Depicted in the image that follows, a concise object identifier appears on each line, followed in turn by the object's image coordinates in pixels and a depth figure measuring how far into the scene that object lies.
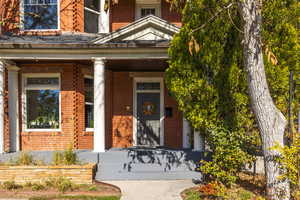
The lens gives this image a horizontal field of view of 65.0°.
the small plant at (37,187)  5.63
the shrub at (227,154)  4.82
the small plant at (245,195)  4.70
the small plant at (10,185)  5.67
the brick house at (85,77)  7.13
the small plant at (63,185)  5.55
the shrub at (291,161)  4.06
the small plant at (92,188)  5.70
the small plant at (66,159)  6.29
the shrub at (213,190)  4.46
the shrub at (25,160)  6.31
